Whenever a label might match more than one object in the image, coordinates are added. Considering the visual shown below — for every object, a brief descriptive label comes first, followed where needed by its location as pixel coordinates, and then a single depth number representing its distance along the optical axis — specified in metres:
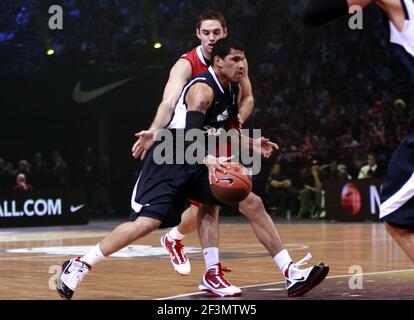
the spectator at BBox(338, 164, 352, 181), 19.27
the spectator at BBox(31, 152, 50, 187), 21.14
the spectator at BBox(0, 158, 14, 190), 19.92
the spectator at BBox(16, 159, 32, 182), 20.16
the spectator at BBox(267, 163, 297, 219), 20.53
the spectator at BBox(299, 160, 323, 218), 20.05
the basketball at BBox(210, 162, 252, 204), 6.46
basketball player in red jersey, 6.70
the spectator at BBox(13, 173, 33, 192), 19.05
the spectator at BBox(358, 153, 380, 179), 18.58
